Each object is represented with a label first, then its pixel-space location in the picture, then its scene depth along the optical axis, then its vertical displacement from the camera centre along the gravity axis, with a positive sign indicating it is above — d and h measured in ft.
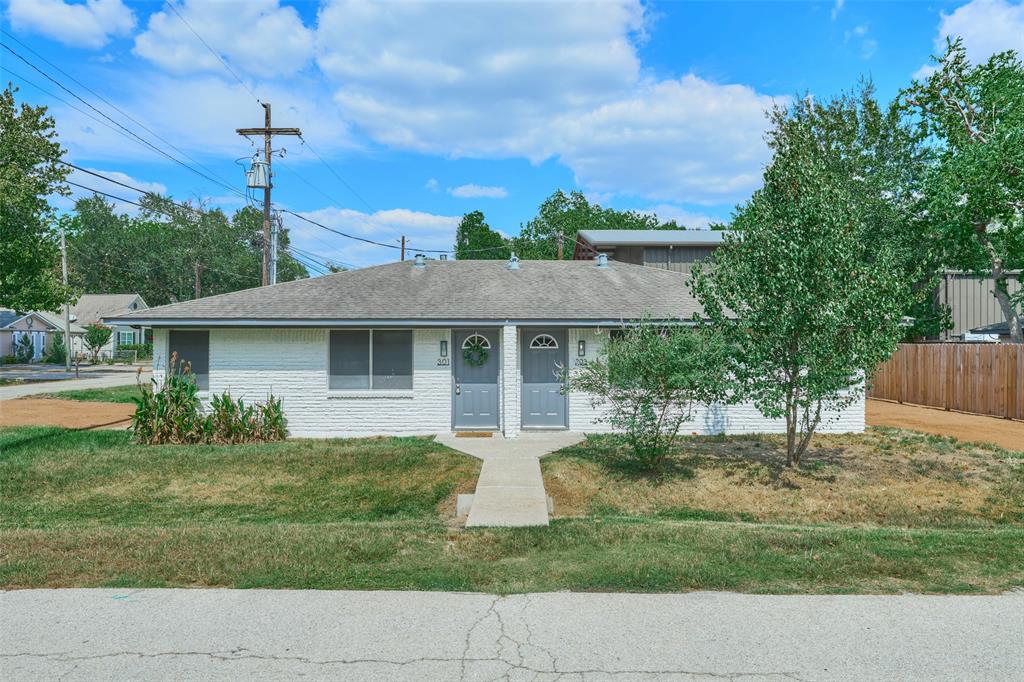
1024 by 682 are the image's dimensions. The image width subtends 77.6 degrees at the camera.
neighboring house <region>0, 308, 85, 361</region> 144.15 +4.08
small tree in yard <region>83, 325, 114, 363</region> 134.92 +2.23
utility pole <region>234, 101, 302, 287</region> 64.69 +21.90
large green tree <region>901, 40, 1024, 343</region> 61.31 +18.12
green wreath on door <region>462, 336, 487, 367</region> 44.70 -0.27
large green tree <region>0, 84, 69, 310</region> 87.30 +19.36
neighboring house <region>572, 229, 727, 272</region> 92.58 +15.00
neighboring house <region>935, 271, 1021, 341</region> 97.14 +7.09
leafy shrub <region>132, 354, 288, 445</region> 40.65 -4.62
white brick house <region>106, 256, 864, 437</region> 43.45 -0.98
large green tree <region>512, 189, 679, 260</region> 195.31 +39.91
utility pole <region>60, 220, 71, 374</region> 117.01 +2.00
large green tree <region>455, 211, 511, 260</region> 201.92 +36.24
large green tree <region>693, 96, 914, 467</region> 28.84 +2.54
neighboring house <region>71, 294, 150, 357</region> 173.71 +11.11
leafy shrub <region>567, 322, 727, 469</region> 29.53 -1.39
